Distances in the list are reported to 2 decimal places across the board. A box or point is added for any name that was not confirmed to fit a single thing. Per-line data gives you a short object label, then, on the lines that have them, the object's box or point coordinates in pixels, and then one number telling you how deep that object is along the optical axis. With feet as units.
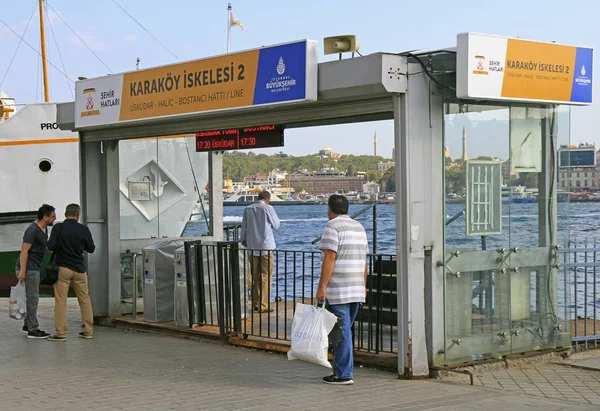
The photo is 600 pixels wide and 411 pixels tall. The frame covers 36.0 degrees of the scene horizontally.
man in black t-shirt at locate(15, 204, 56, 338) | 38.14
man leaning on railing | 41.52
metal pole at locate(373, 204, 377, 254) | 41.45
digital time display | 34.83
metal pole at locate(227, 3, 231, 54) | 46.32
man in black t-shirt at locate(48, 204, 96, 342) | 36.40
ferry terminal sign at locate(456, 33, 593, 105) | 26.37
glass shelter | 28.60
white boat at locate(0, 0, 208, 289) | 73.00
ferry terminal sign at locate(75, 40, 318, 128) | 29.63
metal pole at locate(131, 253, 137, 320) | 41.24
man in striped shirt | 26.50
